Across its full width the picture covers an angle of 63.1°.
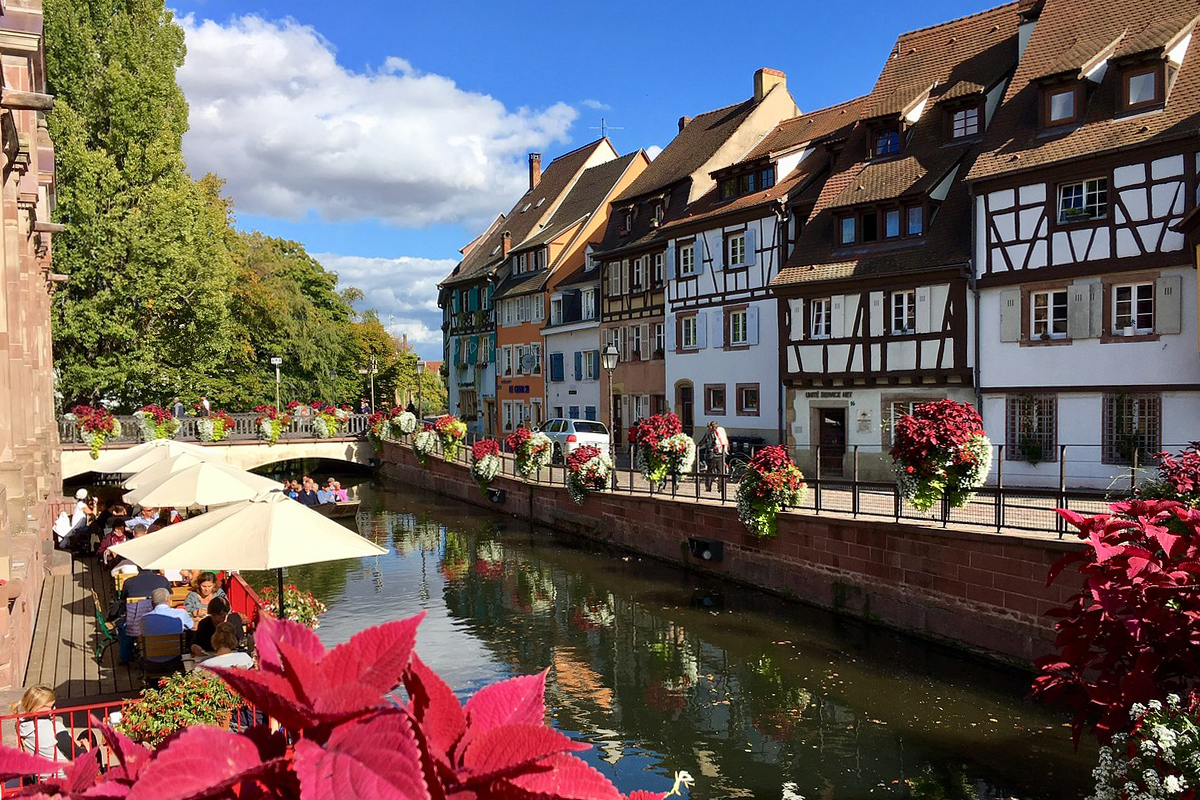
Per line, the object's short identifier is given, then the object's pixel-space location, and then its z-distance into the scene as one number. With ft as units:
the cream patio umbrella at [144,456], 57.59
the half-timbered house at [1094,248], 61.57
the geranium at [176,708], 20.13
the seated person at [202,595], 37.86
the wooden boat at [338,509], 91.40
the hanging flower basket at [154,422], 108.58
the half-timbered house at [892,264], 74.79
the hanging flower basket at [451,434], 111.24
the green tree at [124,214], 101.76
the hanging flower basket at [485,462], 96.99
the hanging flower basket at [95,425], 105.29
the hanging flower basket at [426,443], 117.70
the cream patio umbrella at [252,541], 28.43
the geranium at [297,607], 32.63
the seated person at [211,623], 33.83
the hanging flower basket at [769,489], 55.77
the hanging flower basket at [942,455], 45.85
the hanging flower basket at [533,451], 89.40
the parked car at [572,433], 98.02
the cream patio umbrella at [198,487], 43.50
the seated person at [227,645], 28.55
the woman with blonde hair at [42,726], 23.07
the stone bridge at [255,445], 109.81
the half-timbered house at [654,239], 109.40
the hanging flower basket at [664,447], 66.95
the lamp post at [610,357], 73.10
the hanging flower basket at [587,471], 76.79
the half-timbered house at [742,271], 92.99
